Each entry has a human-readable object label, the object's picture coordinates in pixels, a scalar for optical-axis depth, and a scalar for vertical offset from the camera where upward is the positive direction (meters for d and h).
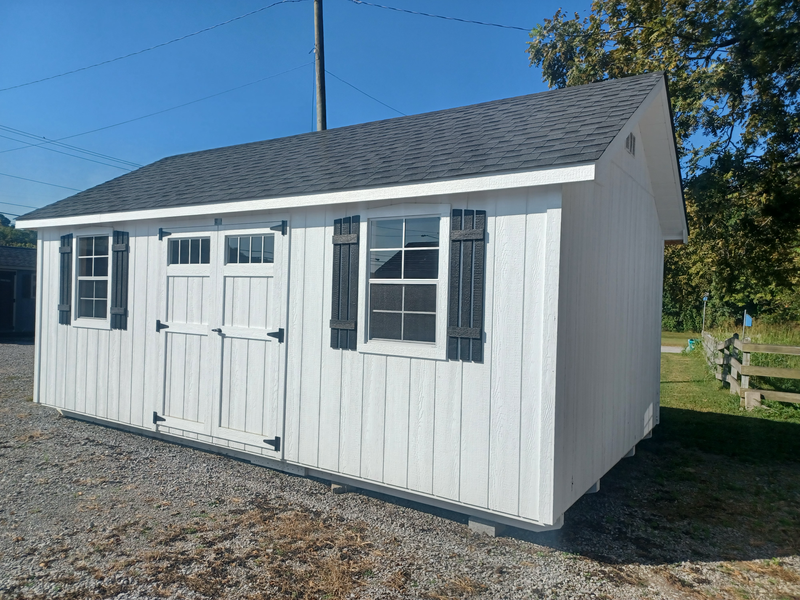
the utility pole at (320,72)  11.81 +4.53
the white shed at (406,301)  4.04 -0.08
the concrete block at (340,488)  5.02 -1.74
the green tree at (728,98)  9.74 +3.70
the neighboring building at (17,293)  20.70 -0.38
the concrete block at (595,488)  5.01 -1.67
